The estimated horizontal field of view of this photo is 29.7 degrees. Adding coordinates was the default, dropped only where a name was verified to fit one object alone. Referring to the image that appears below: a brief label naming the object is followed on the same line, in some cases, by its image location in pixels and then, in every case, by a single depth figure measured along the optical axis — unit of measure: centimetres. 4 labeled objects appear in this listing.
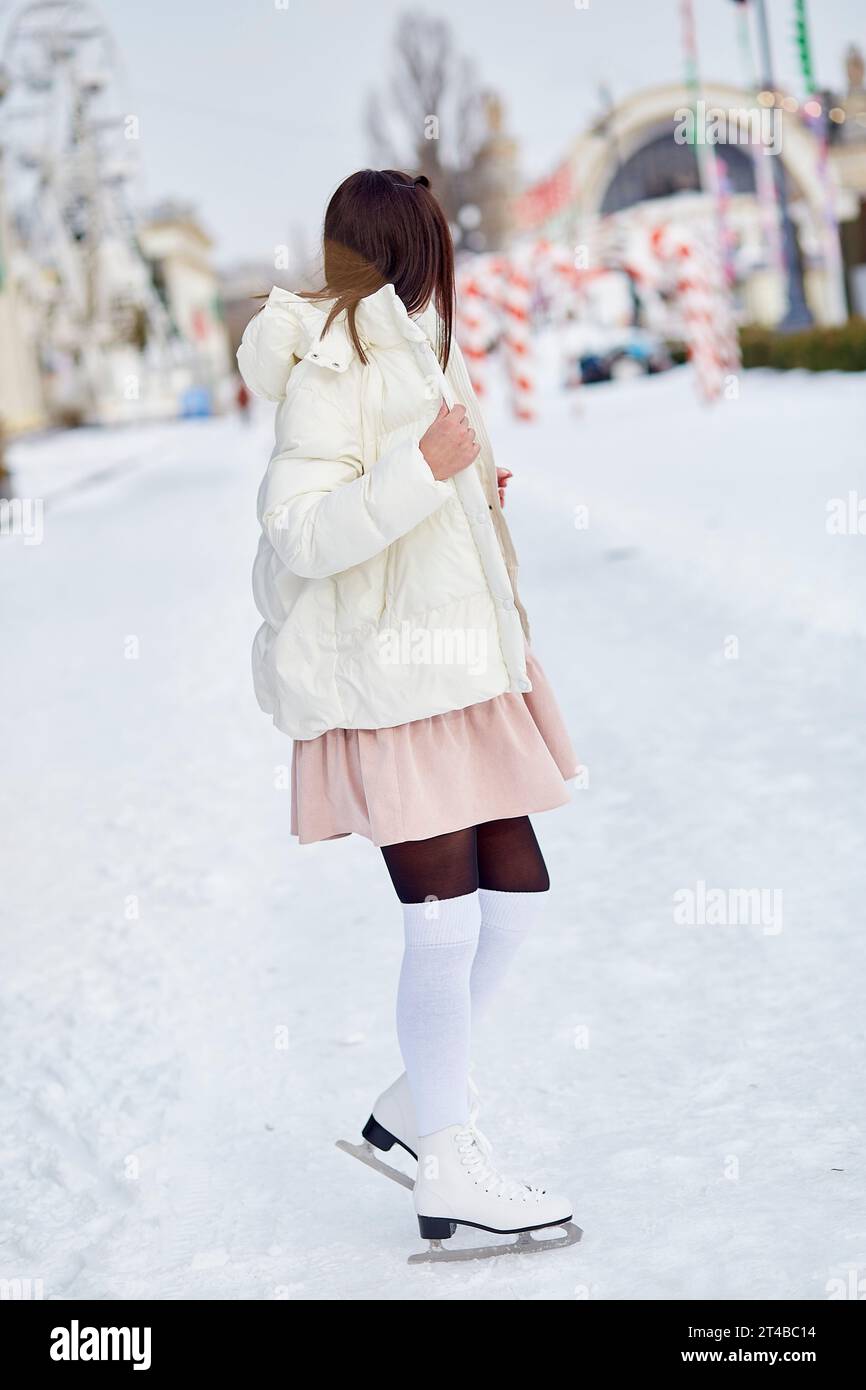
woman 222
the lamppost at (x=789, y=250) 2227
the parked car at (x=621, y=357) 3338
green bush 1873
